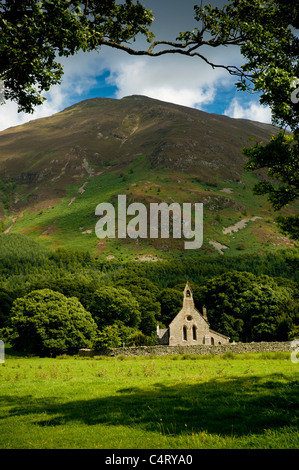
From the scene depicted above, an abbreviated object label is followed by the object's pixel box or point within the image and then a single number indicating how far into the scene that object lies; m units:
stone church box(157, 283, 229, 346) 54.88
